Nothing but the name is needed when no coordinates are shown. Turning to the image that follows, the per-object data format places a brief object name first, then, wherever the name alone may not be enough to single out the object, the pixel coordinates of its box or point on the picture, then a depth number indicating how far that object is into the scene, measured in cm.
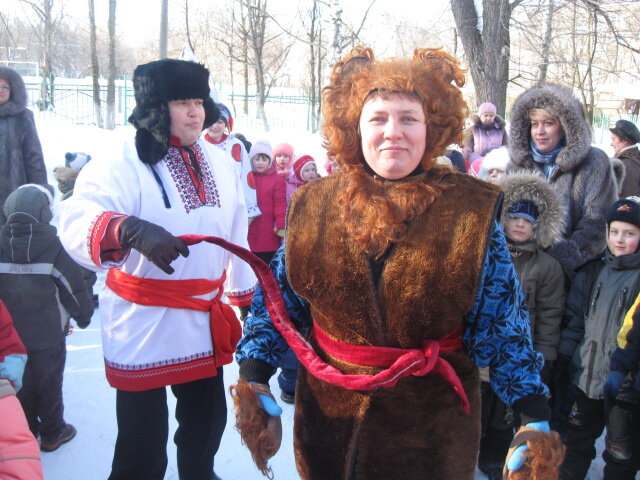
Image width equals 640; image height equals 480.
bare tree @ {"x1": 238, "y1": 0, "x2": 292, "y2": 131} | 1996
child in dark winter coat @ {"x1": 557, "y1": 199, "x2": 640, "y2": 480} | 262
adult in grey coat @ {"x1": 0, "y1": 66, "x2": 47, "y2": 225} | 456
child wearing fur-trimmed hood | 278
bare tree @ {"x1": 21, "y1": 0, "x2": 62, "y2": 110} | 2034
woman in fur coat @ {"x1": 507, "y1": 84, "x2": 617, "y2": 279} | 301
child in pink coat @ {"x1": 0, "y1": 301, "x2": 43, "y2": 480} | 162
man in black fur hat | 204
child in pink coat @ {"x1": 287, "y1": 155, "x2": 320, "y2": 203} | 488
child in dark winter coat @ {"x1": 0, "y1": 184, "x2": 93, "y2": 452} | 271
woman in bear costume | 140
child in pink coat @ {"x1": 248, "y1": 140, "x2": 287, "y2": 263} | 468
